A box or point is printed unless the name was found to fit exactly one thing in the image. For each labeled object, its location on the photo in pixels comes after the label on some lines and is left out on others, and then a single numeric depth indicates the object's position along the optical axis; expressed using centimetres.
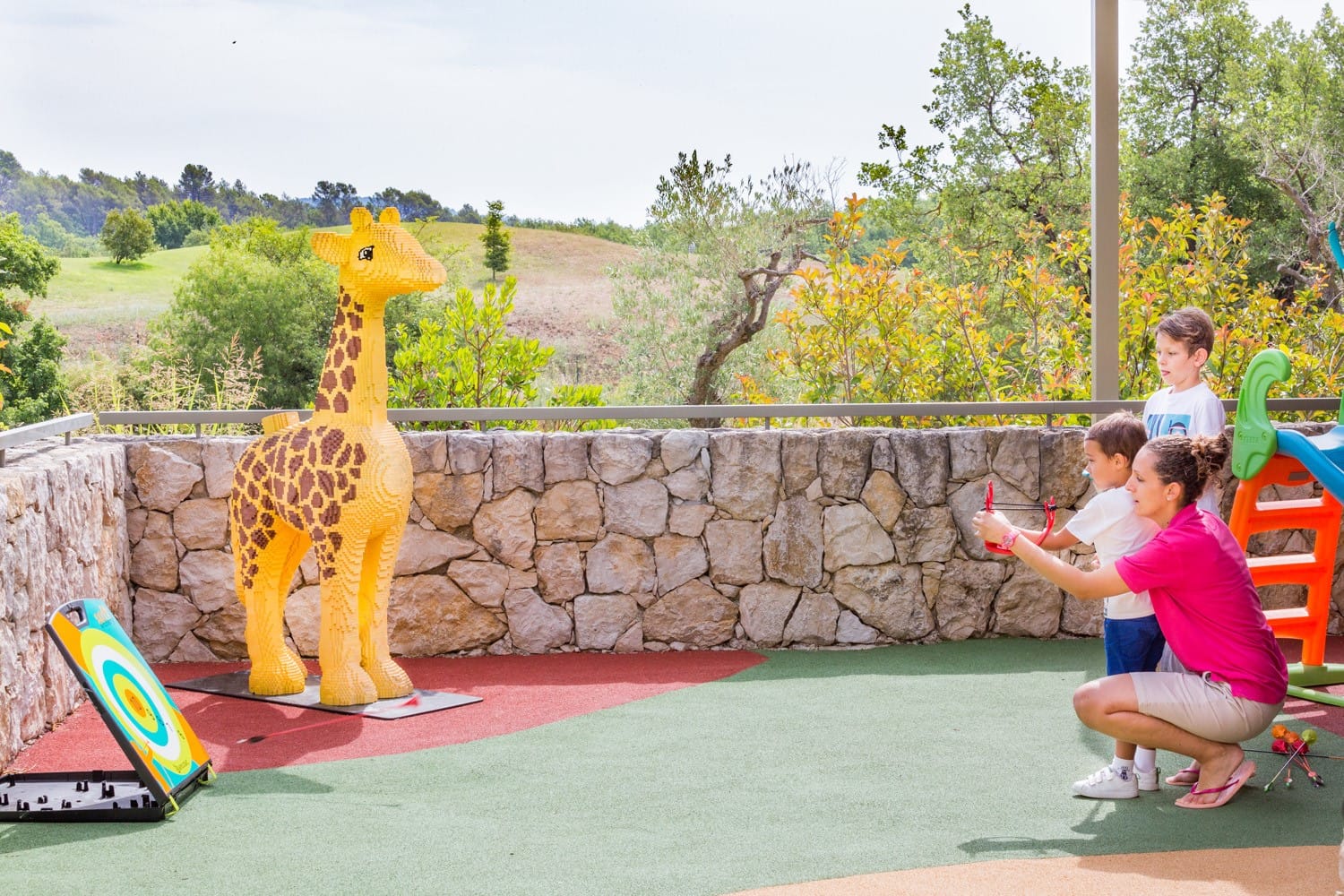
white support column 559
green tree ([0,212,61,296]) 1404
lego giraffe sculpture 438
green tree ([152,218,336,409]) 1264
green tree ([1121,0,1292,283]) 1384
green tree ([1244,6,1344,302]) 1312
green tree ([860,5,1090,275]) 1238
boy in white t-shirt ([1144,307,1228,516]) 395
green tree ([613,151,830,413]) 1066
